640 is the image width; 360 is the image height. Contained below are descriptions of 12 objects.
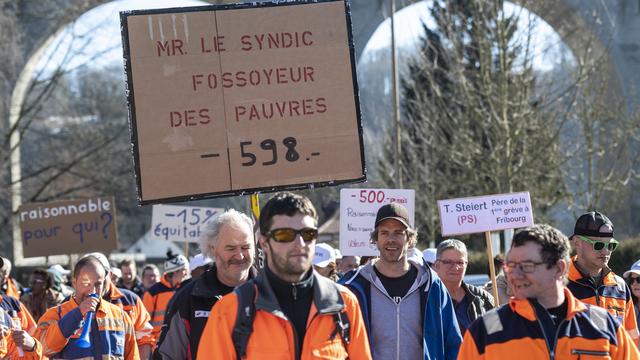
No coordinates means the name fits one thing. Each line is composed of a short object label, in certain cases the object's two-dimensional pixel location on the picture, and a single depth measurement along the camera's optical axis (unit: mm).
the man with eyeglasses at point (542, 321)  7920
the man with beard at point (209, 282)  9829
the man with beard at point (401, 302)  10462
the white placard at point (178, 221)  25596
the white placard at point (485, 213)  16314
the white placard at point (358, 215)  17627
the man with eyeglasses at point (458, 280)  12861
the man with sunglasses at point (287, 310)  7944
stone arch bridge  44111
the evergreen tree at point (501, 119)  39756
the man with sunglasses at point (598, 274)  12846
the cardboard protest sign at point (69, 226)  26155
